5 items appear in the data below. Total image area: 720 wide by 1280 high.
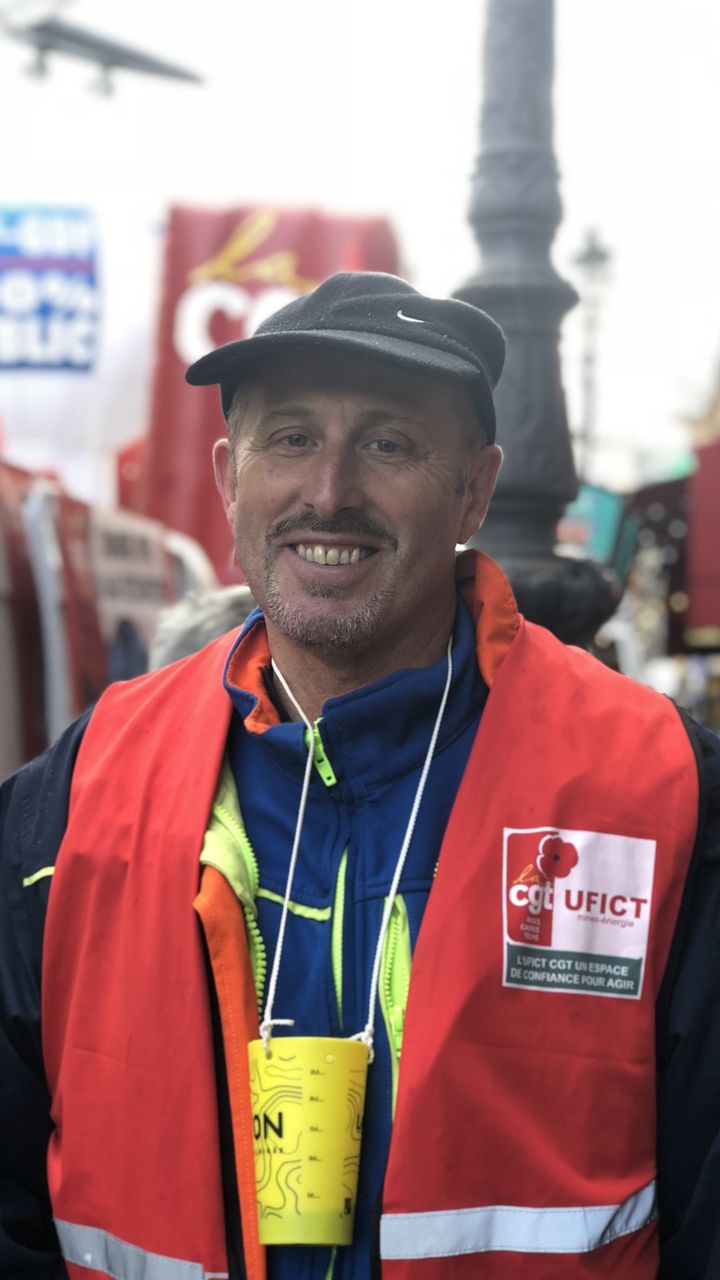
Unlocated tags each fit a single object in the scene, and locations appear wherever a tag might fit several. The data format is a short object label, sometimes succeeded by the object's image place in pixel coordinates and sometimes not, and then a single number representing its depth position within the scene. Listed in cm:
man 194
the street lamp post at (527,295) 383
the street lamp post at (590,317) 1631
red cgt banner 837
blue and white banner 828
